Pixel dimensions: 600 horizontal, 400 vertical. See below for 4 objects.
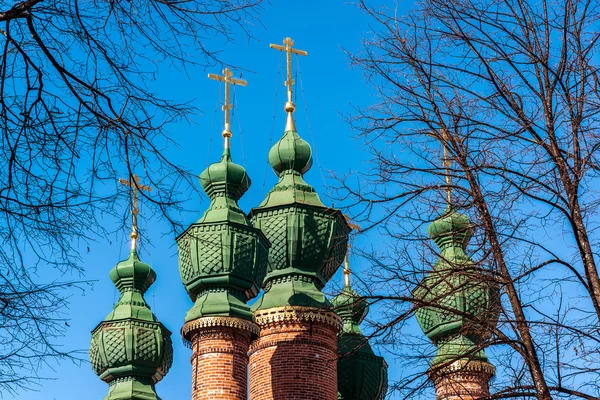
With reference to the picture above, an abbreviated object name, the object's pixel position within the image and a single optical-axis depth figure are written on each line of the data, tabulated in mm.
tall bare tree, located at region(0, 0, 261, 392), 15094
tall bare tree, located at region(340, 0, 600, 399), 17562
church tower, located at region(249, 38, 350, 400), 37875
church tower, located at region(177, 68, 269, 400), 37012
